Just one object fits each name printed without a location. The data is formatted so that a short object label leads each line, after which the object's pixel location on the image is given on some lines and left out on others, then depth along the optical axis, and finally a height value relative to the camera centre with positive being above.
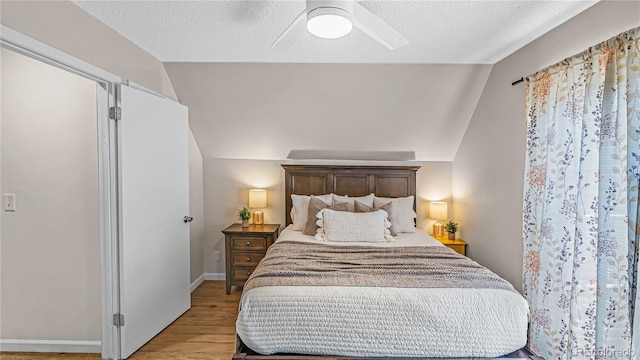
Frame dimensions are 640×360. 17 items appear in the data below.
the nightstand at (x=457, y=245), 3.62 -0.79
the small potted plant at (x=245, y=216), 3.83 -0.50
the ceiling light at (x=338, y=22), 1.69 +0.83
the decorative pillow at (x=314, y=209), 3.32 -0.36
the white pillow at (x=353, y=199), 3.58 -0.28
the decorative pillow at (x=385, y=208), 3.40 -0.36
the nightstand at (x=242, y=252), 3.55 -0.86
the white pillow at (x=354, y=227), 3.05 -0.50
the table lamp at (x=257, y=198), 3.86 -0.28
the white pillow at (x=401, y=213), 3.45 -0.42
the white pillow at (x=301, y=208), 3.59 -0.38
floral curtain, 1.63 -0.17
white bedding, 2.95 -0.63
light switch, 2.45 -0.22
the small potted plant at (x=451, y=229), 3.81 -0.64
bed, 1.76 -0.79
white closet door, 2.38 -0.33
